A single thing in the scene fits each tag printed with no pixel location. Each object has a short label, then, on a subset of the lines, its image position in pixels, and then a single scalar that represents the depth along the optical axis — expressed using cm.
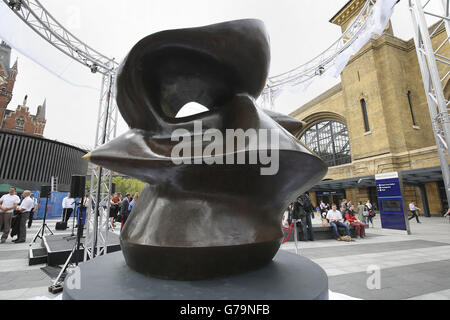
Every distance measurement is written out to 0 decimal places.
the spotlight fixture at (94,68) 783
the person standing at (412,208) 1424
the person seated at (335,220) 875
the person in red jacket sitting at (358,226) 908
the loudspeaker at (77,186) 574
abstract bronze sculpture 182
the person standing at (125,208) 885
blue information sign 982
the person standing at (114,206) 1017
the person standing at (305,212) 663
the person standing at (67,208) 996
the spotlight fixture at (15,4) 610
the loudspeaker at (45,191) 838
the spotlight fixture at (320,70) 1045
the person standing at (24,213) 773
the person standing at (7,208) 755
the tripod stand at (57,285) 374
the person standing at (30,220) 1262
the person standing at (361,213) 1214
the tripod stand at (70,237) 742
